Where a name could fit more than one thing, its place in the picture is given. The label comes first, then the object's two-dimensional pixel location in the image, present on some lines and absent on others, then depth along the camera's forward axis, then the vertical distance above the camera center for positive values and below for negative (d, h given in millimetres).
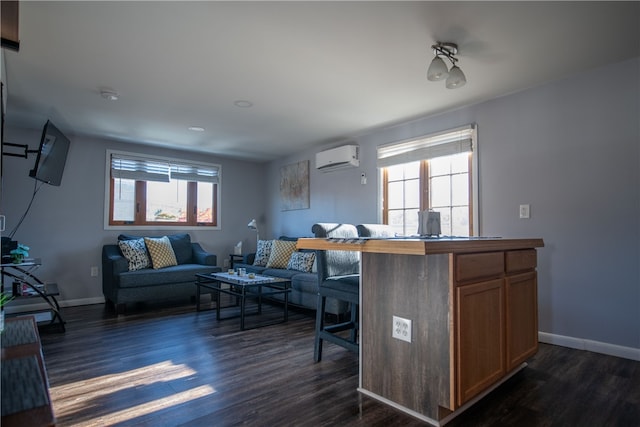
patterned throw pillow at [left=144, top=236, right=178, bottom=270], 4484 -381
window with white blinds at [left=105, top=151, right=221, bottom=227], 4863 +468
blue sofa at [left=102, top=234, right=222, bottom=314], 3961 -660
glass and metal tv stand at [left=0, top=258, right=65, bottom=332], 2957 -640
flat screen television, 3066 +610
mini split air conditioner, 4539 +876
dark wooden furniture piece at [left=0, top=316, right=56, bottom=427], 642 -355
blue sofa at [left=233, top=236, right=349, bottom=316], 3486 -732
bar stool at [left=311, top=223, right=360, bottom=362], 2260 -382
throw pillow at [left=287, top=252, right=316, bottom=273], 4312 -461
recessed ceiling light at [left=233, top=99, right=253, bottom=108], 3369 +1156
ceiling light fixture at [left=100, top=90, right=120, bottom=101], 3078 +1135
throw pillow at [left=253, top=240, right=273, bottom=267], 4938 -416
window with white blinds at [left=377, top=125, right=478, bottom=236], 3531 +499
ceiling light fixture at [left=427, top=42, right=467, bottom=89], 2227 +1000
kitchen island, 1591 -470
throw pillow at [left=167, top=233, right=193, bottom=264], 4957 -341
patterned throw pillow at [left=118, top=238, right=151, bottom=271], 4312 -381
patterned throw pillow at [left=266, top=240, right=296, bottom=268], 4672 -398
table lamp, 5441 -18
